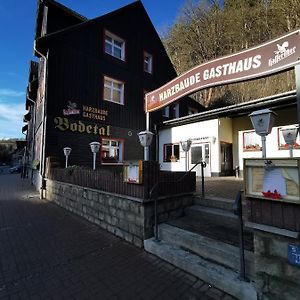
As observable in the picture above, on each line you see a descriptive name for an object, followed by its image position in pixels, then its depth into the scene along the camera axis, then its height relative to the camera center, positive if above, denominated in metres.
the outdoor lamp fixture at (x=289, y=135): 7.70 +0.91
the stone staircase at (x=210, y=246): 3.38 -1.35
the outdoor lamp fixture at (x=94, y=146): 9.58 +0.70
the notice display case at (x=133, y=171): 5.10 -0.15
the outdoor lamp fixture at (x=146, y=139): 5.12 +0.52
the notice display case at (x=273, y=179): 2.82 -0.18
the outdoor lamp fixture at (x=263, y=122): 3.12 +0.54
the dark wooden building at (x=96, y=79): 12.47 +4.95
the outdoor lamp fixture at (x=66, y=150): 11.21 +0.62
